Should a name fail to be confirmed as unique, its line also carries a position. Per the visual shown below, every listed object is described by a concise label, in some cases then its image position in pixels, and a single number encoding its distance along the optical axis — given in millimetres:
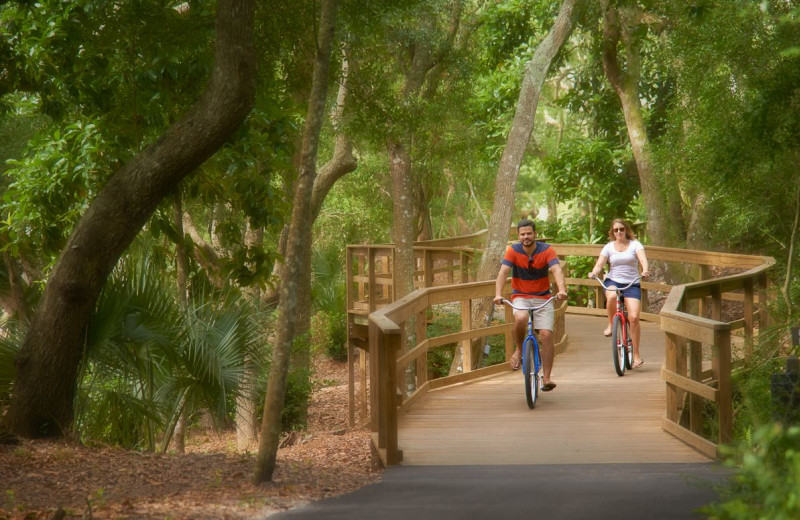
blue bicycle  19031
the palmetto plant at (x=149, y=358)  17109
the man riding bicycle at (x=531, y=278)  19125
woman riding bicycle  23234
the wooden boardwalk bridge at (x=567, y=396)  15164
